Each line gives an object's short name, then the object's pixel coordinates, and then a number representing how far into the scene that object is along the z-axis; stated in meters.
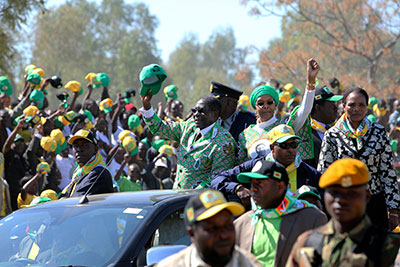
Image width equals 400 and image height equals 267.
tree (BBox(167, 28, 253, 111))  145.62
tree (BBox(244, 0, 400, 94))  54.49
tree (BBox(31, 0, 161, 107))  92.15
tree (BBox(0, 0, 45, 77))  30.97
